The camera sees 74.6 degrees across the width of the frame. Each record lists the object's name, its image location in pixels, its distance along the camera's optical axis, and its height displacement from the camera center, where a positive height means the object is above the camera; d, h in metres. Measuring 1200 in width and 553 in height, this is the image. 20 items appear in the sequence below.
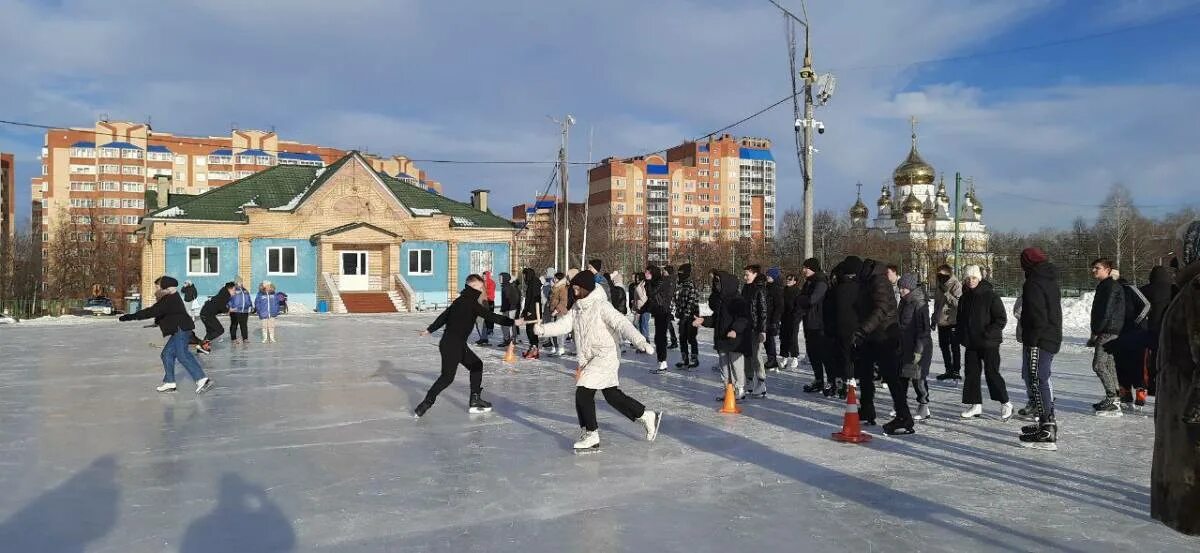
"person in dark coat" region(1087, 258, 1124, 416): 9.12 -0.71
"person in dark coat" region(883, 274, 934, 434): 8.05 -0.99
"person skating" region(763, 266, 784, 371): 11.66 -0.46
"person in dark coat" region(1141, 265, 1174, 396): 8.86 -0.37
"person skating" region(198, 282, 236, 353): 17.50 -0.98
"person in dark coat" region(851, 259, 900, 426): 8.03 -0.60
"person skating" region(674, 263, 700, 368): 13.04 -0.56
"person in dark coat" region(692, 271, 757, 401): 9.84 -0.80
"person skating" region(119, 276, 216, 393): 10.75 -0.86
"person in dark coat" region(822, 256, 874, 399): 9.20 -0.44
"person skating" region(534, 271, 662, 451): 7.41 -0.80
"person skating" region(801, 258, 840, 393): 10.91 -0.80
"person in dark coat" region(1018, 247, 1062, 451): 7.37 -0.64
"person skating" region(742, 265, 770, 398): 10.16 -0.64
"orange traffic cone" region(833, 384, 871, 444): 7.72 -1.56
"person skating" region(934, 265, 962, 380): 11.91 -0.71
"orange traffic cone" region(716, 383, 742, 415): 9.42 -1.63
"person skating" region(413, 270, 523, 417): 9.06 -0.71
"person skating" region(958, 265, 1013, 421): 8.66 -0.77
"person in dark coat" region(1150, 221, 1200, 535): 2.15 -0.41
